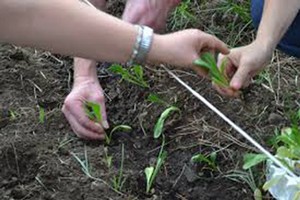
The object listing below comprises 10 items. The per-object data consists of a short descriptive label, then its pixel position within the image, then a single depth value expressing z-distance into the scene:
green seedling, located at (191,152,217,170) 1.40
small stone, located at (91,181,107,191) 1.39
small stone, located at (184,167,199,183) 1.40
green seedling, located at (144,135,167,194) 1.38
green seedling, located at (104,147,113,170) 1.44
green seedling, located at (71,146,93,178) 1.42
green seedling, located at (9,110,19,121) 1.57
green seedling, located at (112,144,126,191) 1.39
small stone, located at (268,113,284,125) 1.48
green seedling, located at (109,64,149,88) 1.52
